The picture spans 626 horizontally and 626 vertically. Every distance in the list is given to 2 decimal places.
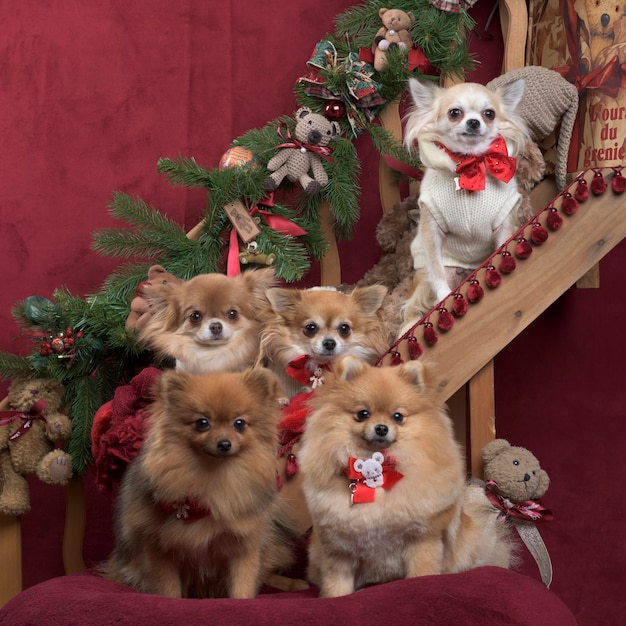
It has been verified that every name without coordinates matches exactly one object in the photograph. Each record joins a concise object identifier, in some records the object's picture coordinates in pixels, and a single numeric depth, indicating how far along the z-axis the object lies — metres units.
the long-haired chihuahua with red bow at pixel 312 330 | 2.16
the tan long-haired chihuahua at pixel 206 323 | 2.12
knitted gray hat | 2.60
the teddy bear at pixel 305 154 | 2.62
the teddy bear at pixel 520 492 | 2.23
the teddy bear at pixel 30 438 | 2.38
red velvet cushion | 1.54
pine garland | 2.42
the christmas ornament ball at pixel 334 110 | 2.70
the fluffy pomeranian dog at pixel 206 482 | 1.67
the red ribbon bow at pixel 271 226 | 2.56
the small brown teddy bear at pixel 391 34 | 2.67
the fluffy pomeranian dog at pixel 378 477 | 1.67
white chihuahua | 2.36
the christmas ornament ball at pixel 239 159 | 2.63
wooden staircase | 2.26
